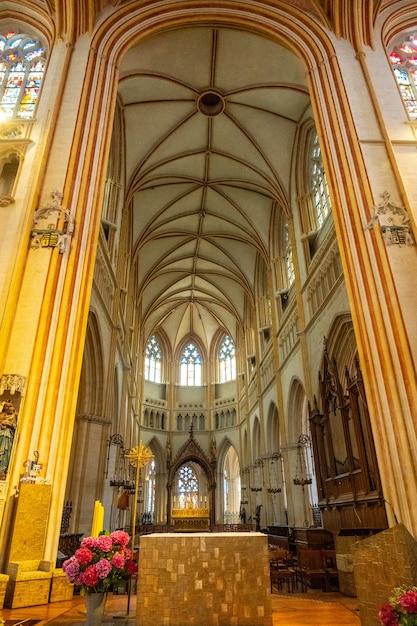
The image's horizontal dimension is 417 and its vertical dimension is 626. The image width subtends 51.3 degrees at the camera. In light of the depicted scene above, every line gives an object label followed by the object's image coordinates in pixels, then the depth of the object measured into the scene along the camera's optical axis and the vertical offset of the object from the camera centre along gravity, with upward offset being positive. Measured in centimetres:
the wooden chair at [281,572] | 818 -52
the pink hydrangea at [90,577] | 412 -27
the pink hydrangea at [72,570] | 426 -22
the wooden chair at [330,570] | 845 -54
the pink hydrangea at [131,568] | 448 -22
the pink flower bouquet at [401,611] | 313 -48
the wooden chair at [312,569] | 859 -53
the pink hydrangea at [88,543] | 440 +1
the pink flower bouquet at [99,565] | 418 -18
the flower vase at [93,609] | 428 -57
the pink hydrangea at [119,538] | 457 +5
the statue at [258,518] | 2070 +99
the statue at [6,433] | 681 +160
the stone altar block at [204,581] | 397 -32
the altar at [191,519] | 2344 +112
